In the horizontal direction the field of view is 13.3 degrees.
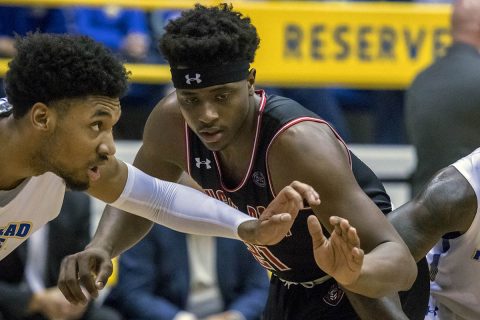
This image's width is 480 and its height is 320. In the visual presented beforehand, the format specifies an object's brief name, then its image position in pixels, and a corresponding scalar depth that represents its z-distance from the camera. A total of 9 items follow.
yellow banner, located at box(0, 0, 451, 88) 12.80
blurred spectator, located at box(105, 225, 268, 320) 11.97
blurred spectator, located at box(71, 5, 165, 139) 13.39
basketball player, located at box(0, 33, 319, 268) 6.96
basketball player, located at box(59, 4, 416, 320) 7.07
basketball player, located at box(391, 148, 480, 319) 7.52
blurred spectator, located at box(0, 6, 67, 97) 13.73
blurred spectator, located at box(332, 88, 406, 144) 14.16
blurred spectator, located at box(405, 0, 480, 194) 10.76
